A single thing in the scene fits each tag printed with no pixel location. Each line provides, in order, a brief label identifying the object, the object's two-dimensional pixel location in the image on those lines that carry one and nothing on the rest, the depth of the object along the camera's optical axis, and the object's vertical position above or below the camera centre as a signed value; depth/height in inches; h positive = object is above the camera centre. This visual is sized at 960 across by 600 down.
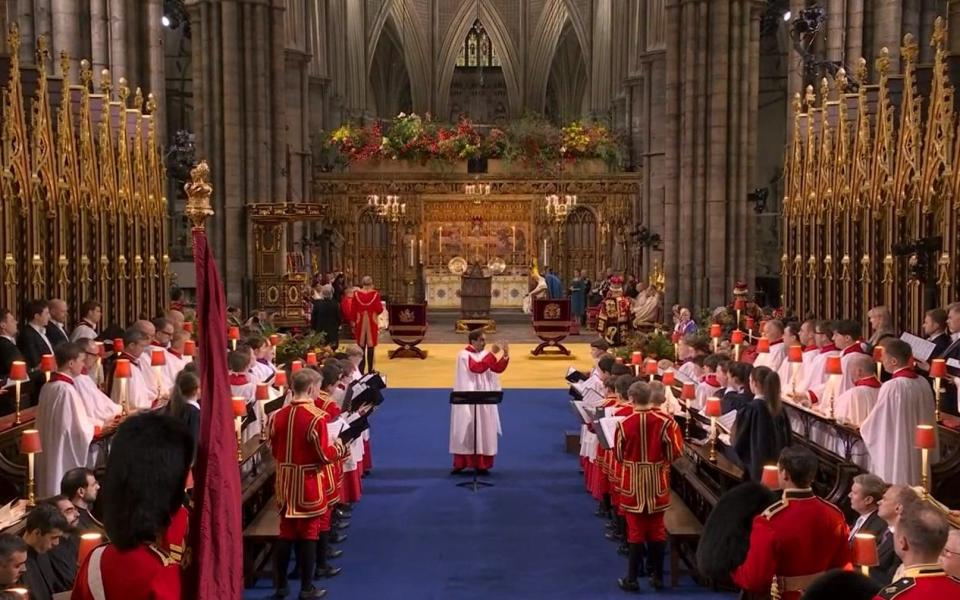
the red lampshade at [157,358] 384.2 -43.6
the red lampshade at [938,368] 325.7 -40.9
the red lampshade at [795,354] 407.2 -45.2
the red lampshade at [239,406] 318.3 -51.7
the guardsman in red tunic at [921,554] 149.5 -48.2
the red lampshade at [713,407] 331.9 -54.4
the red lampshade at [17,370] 323.9 -40.7
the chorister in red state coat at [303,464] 299.7 -66.4
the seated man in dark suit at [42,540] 214.5 -63.5
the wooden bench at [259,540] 323.3 -95.7
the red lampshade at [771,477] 230.4 -54.0
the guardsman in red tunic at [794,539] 187.0 -56.2
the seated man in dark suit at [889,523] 172.0 -51.3
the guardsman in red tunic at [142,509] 134.6 -36.3
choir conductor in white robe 456.4 -80.6
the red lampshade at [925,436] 251.8 -48.8
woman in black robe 280.7 -51.1
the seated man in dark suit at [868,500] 211.5 -54.4
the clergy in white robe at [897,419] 305.4 -54.5
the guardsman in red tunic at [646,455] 307.6 -65.1
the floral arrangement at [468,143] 1269.7 +128.0
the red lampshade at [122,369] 348.8 -43.4
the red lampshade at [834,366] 352.5 -43.4
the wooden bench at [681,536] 326.0 -95.2
